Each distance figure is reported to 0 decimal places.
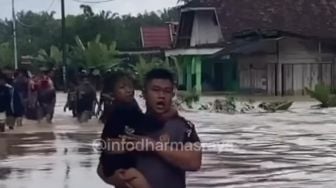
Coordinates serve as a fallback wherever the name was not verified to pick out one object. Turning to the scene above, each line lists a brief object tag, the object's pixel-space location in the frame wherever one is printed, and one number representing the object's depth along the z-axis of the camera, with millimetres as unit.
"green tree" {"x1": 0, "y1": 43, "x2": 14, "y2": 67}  74225
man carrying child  4992
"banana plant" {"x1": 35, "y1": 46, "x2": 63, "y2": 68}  66062
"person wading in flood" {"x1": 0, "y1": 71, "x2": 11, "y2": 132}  22547
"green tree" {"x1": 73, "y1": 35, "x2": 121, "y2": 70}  59438
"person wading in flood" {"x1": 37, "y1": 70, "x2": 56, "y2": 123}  26250
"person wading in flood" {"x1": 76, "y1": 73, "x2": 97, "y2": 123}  25984
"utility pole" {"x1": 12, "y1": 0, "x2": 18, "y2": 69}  65925
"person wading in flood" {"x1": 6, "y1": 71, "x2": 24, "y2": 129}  23312
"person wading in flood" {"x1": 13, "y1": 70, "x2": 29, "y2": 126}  25553
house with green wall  48500
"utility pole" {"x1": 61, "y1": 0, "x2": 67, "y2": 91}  54438
